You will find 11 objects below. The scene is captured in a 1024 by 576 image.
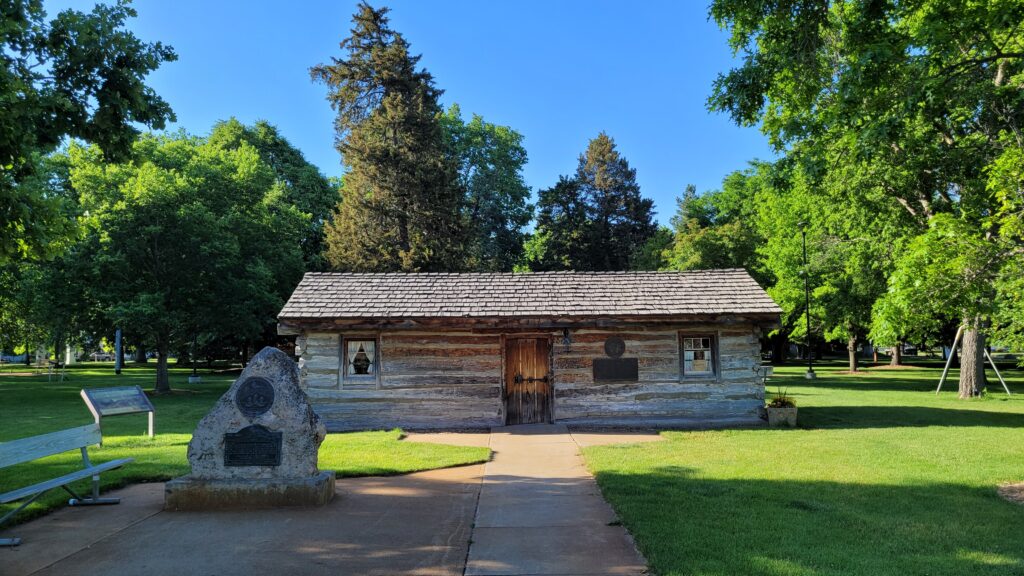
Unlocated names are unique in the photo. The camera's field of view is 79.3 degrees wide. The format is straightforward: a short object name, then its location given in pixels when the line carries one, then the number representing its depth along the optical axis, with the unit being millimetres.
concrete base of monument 6969
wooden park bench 5797
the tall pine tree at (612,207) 49641
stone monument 6992
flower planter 14164
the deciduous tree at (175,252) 21828
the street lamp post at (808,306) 29666
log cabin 14320
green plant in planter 14336
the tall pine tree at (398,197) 30578
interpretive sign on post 9539
